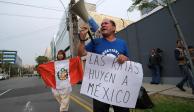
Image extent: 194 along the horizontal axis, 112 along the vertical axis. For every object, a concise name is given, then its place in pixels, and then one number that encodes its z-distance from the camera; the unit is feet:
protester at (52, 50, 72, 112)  9.82
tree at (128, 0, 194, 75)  11.29
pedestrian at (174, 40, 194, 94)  12.20
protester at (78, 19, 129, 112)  5.06
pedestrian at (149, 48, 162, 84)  17.59
